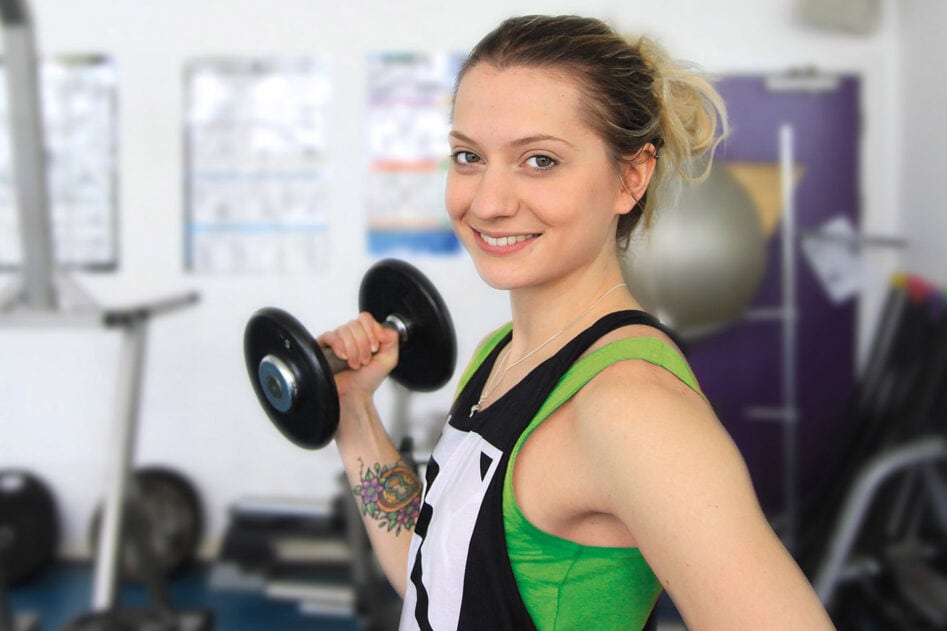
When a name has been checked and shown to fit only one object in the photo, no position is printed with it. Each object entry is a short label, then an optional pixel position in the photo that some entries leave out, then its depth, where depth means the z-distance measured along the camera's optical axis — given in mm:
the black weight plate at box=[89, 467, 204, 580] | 2584
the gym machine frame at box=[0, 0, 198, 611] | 1773
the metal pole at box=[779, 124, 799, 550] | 2262
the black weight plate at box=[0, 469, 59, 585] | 2557
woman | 521
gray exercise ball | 2047
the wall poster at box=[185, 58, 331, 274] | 2633
